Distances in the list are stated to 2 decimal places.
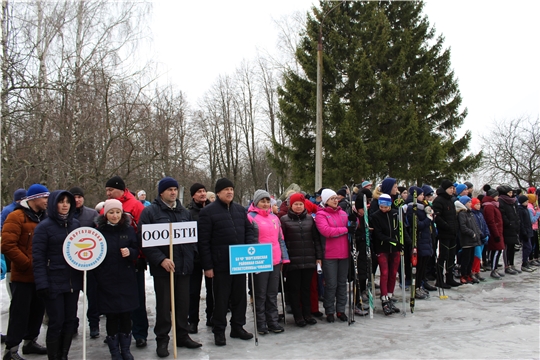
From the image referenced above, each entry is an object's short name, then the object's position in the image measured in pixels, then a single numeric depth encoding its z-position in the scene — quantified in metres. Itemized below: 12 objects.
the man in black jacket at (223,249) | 5.75
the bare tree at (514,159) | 27.42
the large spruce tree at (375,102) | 21.11
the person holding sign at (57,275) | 4.61
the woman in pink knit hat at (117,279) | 4.92
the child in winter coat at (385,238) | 7.11
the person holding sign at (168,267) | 5.28
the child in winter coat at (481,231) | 9.85
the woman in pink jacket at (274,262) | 6.30
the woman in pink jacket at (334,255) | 6.76
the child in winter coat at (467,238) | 9.38
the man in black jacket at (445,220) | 8.66
